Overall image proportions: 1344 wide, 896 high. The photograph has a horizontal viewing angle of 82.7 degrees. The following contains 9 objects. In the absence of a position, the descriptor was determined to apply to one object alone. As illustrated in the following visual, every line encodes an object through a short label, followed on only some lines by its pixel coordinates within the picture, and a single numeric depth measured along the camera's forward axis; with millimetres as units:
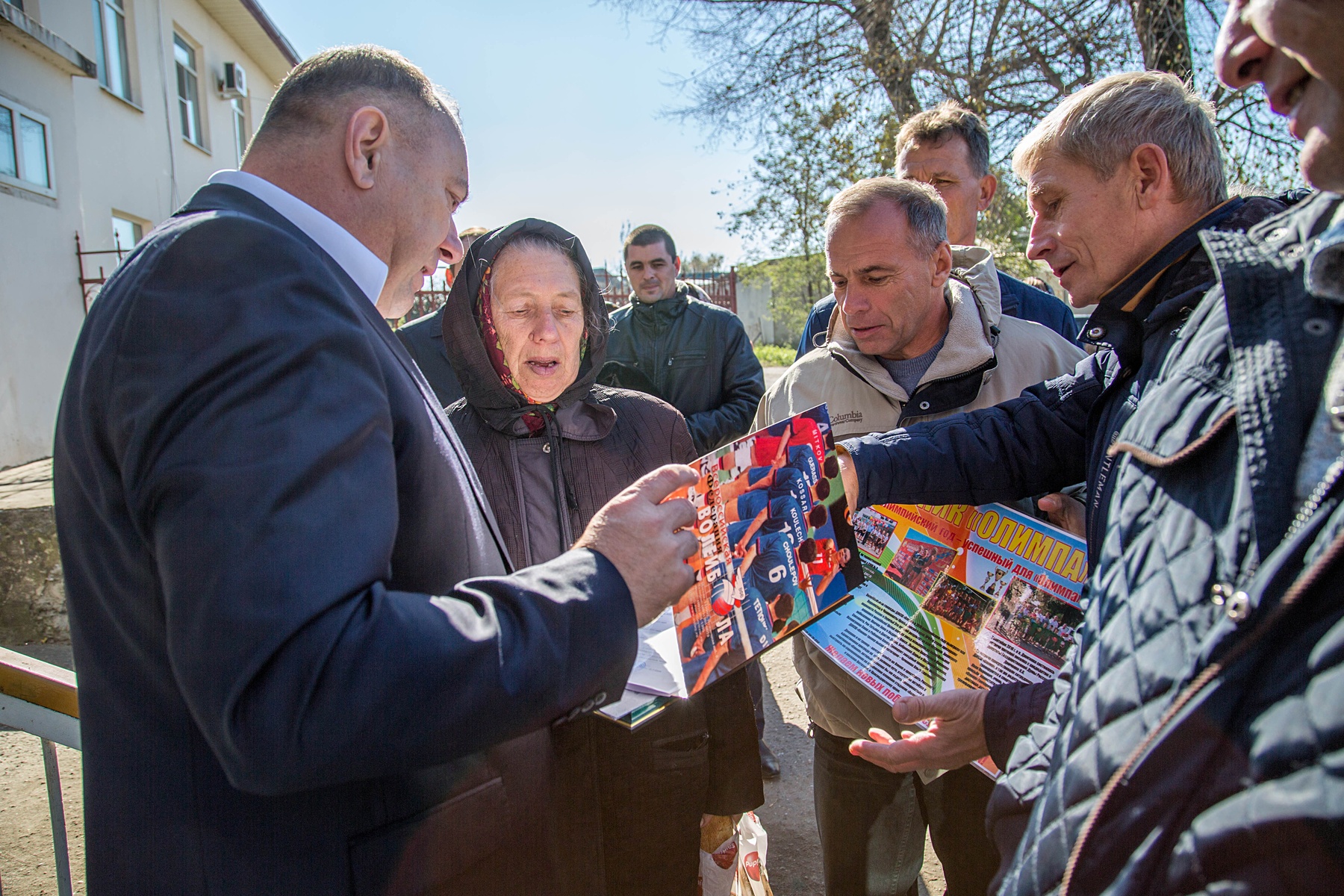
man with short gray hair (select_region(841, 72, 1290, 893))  768
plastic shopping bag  2252
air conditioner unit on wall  12922
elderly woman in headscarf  1921
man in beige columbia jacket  2121
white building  7613
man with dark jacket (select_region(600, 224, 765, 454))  4266
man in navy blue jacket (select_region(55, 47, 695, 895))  804
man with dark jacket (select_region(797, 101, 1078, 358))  3412
